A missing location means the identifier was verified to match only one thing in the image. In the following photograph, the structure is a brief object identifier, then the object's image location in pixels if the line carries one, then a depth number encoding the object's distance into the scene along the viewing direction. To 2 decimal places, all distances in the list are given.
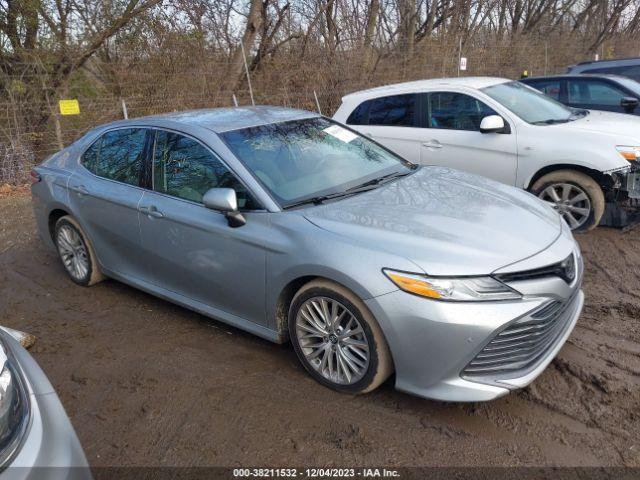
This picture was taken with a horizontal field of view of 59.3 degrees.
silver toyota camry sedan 2.84
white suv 5.65
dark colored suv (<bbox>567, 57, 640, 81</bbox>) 9.95
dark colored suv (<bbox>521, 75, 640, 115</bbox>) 8.09
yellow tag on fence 9.69
